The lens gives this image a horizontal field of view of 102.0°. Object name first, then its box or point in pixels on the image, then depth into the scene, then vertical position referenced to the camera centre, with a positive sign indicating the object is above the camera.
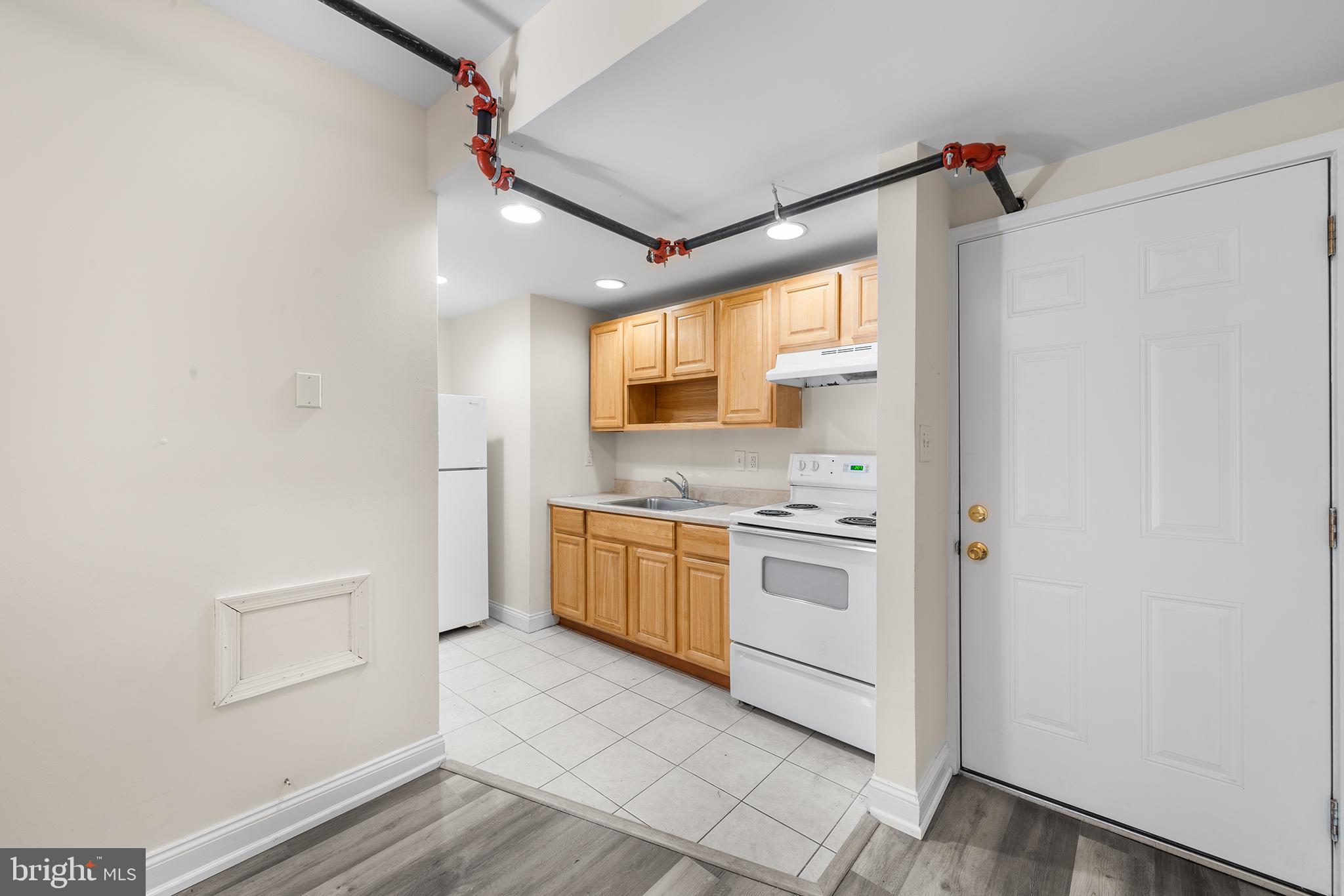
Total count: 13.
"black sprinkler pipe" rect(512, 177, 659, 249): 1.90 +0.90
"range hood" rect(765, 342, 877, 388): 2.57 +0.37
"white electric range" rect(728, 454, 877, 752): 2.22 -0.76
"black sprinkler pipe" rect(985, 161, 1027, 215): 1.75 +0.85
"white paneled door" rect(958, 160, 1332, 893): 1.55 -0.25
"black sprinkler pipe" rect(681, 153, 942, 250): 1.73 +0.87
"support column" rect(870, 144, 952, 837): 1.82 -0.22
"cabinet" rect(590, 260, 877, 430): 2.74 +0.56
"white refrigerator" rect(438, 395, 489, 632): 3.63 -0.47
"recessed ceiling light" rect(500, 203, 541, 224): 2.37 +1.03
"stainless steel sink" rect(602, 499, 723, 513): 3.74 -0.43
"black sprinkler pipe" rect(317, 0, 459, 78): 1.37 +1.12
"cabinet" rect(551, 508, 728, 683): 2.89 -0.83
